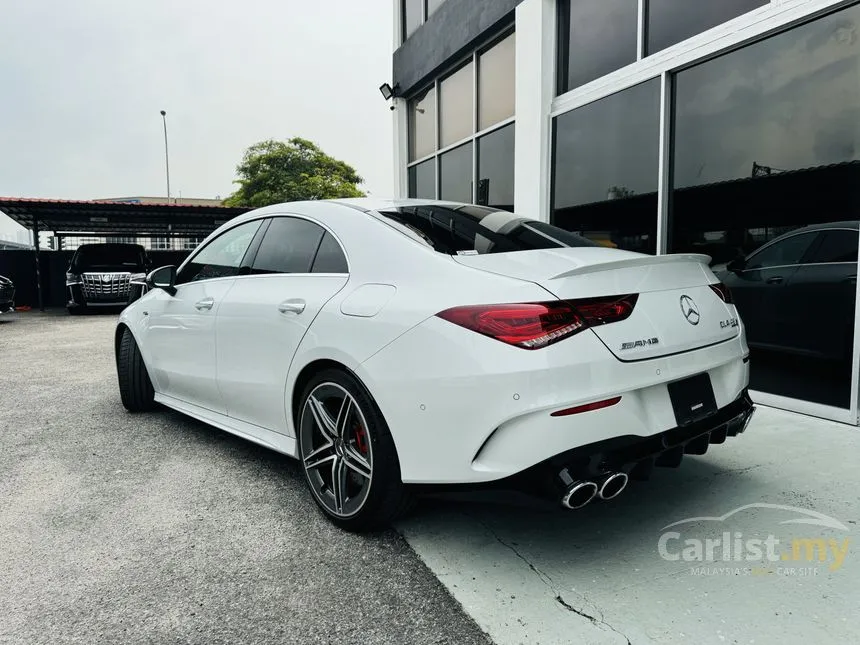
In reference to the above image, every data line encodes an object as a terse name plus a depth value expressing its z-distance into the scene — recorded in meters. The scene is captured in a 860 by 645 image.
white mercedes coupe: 1.99
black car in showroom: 4.01
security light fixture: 11.82
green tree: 41.22
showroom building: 4.08
